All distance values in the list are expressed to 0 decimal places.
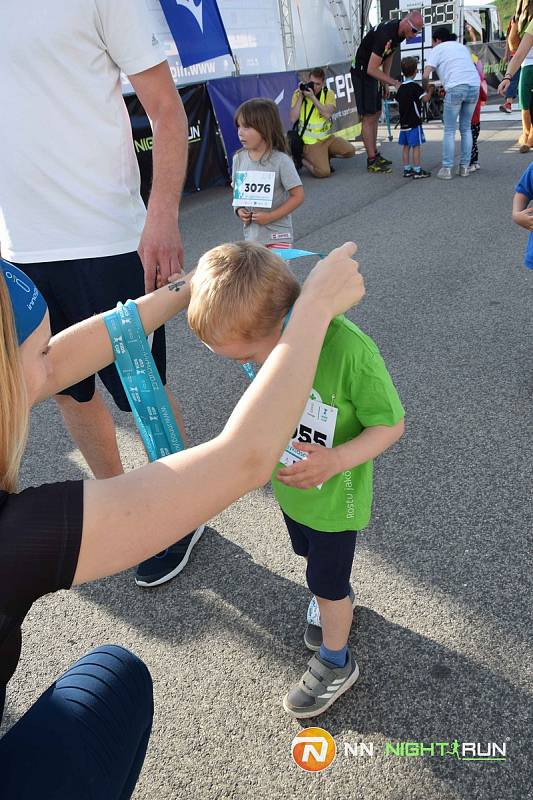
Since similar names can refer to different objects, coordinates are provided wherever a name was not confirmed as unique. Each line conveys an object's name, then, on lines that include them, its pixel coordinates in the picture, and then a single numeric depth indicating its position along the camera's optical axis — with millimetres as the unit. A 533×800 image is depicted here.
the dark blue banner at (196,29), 7770
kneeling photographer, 8891
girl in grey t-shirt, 3531
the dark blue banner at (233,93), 8719
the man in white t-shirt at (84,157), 1844
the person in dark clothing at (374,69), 8297
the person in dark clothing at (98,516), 925
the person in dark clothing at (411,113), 7895
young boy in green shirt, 1332
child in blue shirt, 2605
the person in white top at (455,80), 7324
